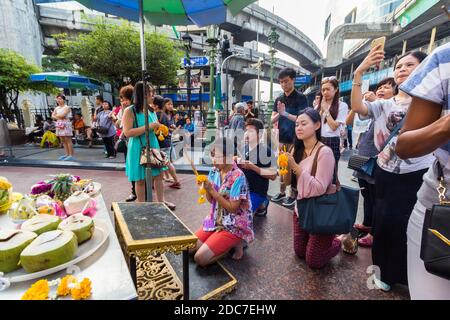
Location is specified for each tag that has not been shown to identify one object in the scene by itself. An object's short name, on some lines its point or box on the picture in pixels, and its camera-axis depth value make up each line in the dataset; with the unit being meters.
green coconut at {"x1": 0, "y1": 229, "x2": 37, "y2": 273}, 1.14
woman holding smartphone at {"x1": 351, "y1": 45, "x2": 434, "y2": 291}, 1.94
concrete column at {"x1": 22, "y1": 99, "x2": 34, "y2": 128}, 14.53
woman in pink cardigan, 2.33
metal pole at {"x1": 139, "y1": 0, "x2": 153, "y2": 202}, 2.87
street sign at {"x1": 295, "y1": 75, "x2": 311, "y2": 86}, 29.08
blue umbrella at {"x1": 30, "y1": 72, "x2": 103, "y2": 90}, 10.05
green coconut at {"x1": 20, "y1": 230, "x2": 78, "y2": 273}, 1.12
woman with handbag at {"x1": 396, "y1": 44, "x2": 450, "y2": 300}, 0.91
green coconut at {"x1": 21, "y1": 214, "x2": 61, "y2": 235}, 1.40
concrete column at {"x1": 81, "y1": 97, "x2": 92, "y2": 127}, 12.70
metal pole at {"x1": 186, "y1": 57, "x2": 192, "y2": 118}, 12.78
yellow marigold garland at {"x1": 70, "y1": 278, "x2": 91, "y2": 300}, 1.02
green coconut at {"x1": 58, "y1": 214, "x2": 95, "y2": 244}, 1.40
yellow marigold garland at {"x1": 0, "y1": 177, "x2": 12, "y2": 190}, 1.90
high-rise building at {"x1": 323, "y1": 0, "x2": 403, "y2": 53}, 30.35
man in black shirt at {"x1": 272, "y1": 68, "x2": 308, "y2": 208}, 3.80
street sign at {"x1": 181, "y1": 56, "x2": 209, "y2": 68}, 23.22
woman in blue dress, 3.28
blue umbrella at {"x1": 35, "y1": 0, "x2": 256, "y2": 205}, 3.04
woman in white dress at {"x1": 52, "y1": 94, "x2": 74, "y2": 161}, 7.21
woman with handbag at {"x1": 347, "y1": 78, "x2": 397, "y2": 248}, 2.99
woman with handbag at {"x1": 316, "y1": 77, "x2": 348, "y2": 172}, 3.35
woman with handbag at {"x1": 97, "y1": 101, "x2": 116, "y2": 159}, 8.00
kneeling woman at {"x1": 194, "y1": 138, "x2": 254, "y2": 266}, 2.40
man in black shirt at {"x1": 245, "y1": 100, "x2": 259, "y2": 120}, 7.93
